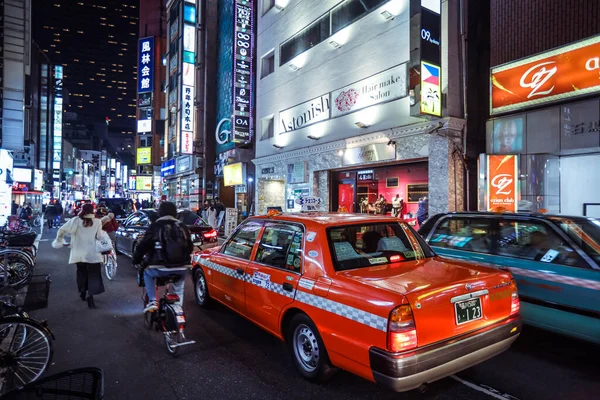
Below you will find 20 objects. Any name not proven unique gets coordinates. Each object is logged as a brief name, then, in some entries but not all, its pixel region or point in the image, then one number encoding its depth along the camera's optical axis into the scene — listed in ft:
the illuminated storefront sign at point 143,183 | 194.80
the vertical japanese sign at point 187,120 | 92.94
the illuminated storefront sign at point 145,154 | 150.00
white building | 34.65
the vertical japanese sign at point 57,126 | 155.12
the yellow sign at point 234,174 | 73.80
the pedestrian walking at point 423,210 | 36.73
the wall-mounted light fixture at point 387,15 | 39.88
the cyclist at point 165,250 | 14.73
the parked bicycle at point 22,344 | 10.99
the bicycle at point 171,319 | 13.97
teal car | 12.92
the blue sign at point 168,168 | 116.84
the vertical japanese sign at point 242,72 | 68.85
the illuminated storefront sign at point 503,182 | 32.07
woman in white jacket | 20.25
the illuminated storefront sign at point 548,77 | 28.45
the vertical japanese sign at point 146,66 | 138.00
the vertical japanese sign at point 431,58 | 32.35
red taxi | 9.17
